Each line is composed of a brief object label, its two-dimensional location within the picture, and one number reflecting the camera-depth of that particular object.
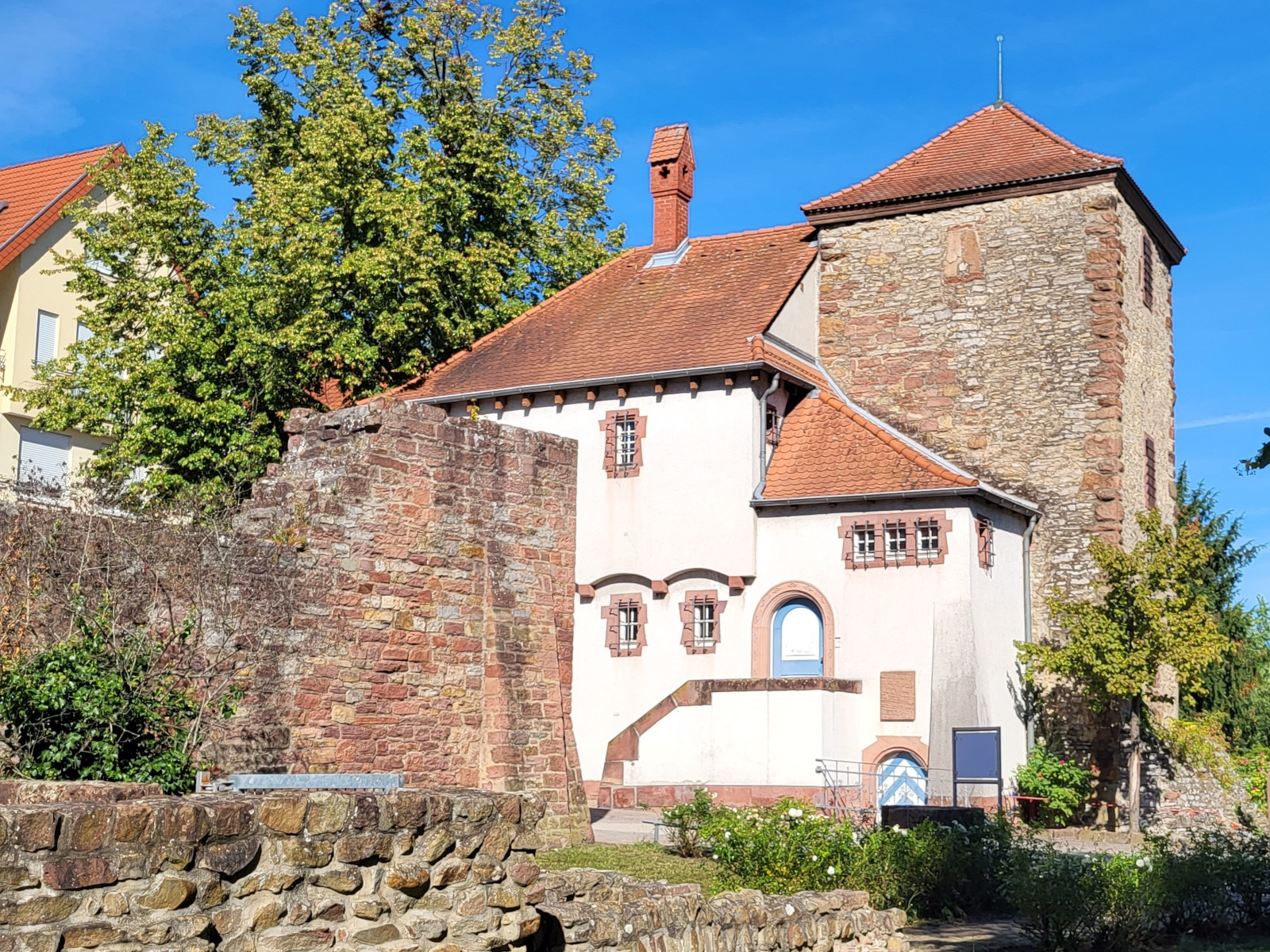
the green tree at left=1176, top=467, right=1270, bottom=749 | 31.17
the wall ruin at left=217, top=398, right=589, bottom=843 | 15.14
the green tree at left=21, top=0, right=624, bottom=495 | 26.55
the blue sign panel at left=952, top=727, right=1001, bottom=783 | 21.28
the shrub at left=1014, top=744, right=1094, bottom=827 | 22.67
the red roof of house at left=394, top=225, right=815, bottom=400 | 25.19
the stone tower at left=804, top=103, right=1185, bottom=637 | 24.70
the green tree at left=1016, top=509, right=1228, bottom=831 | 21.86
